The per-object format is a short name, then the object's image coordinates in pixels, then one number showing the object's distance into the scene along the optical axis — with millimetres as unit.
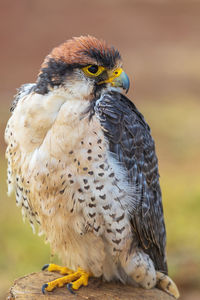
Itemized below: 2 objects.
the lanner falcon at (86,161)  6828
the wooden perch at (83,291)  7348
